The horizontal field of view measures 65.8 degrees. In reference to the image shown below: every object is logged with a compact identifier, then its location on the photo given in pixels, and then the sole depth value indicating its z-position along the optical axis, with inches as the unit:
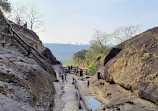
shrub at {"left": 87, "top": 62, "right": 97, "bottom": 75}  1033.8
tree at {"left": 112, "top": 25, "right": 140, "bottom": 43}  1425.2
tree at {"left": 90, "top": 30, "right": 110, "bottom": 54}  1395.3
